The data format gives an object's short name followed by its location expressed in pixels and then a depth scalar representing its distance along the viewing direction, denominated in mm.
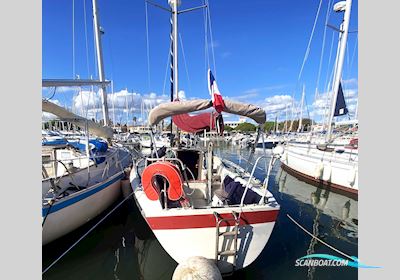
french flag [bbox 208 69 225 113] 4605
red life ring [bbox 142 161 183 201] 4648
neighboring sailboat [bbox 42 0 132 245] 5680
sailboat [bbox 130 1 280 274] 4266
